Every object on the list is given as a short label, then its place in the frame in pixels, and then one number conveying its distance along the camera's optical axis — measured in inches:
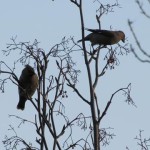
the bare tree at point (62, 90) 410.9
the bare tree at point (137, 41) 326.3
